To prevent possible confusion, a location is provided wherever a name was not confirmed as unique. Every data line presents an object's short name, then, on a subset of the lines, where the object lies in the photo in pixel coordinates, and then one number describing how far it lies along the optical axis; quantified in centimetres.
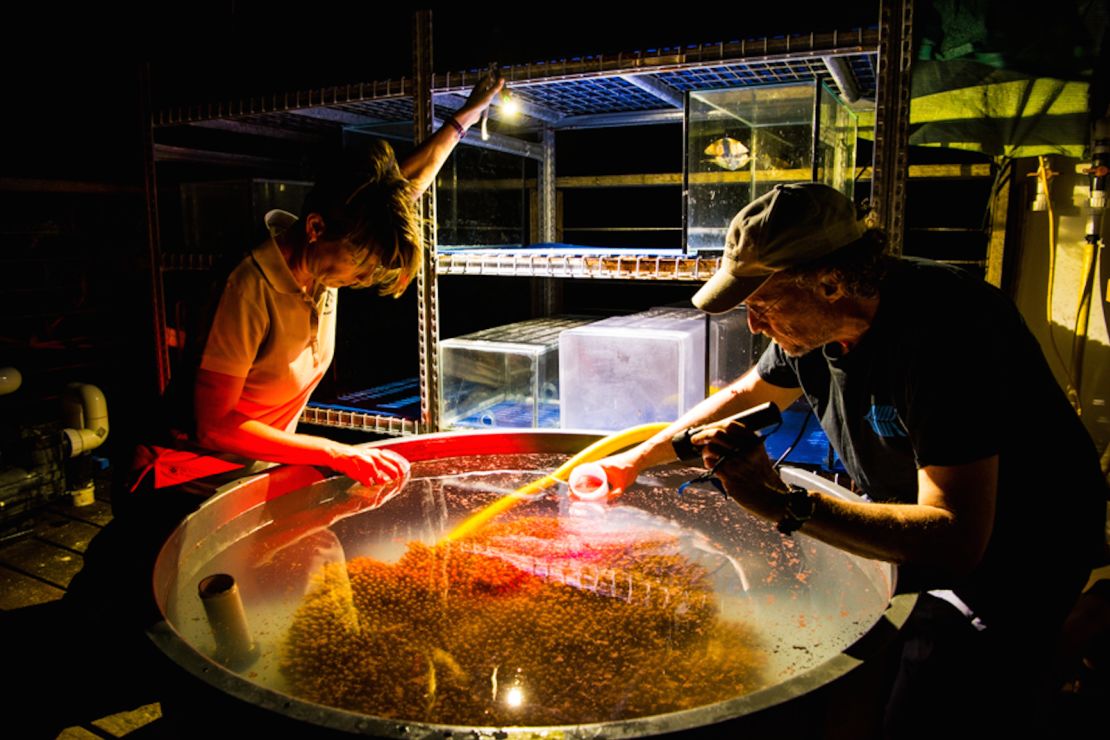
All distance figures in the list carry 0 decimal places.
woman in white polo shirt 184
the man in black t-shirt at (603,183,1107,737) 126
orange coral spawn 122
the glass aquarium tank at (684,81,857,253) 238
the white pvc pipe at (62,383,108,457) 391
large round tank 103
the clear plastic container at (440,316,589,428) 288
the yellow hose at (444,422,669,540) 207
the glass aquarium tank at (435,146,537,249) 313
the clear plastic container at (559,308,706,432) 256
